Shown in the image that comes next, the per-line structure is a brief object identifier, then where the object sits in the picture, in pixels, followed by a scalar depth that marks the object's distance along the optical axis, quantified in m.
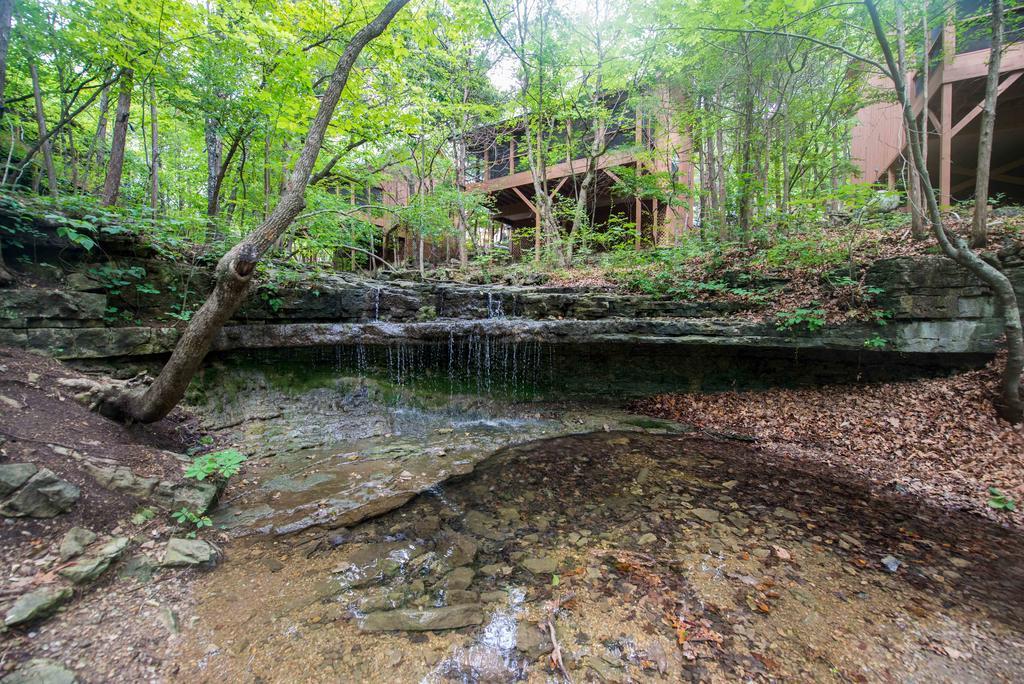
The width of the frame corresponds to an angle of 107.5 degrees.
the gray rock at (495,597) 2.42
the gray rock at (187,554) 2.46
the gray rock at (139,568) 2.27
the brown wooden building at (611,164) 10.73
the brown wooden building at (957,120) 7.04
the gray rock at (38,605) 1.78
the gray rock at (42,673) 1.59
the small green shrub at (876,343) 5.29
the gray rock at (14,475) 2.27
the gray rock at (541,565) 2.72
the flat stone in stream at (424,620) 2.17
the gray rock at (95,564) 2.08
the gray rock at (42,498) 2.24
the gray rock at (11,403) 2.91
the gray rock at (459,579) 2.55
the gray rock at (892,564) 2.73
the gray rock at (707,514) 3.38
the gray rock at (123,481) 2.70
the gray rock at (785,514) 3.40
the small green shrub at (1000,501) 3.42
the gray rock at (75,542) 2.20
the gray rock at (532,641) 2.04
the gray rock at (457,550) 2.80
